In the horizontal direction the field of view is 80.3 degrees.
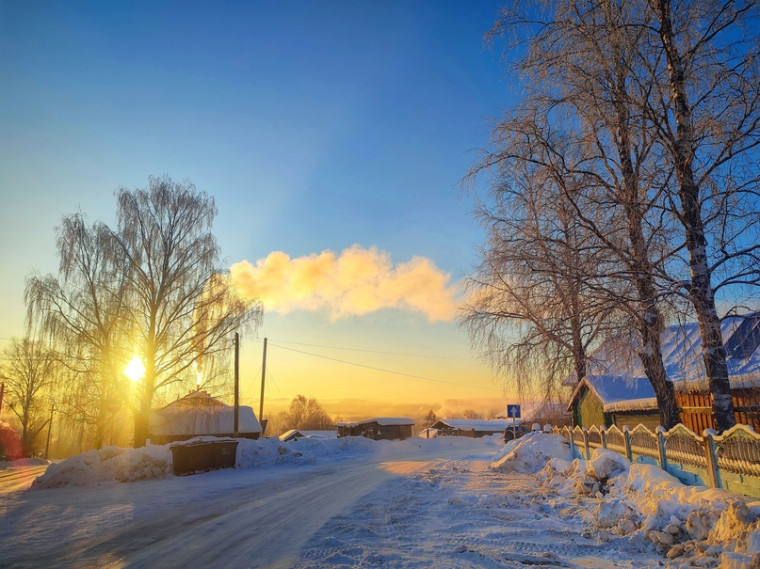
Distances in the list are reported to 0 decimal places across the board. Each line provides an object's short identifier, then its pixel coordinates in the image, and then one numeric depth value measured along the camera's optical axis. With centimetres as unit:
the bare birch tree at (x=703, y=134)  705
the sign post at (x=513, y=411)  2439
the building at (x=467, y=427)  7294
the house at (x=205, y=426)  3203
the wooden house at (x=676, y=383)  812
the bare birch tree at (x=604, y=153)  790
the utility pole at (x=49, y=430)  4884
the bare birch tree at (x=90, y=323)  1853
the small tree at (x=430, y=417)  10938
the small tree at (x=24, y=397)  4212
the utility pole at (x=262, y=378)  3509
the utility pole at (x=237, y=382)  2558
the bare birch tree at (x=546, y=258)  827
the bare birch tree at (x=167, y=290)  1984
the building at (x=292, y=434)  6058
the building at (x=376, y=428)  6312
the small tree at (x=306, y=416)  11319
